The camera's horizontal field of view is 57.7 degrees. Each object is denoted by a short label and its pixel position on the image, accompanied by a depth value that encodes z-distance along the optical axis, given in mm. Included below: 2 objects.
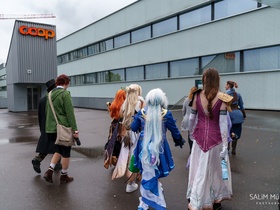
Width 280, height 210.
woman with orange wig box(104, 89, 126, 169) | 4504
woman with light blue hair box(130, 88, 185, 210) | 3176
